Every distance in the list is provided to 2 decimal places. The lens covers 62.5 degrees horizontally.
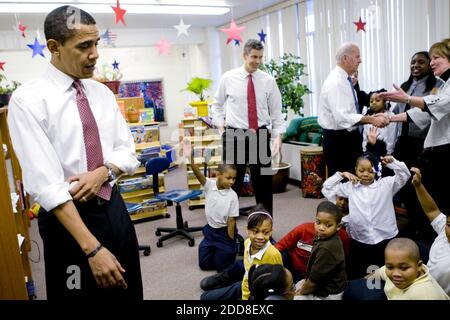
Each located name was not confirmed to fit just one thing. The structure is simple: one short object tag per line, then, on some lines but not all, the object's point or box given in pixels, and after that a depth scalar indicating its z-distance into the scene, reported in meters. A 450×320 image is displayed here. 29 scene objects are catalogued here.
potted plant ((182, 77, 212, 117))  4.54
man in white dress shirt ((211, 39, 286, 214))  3.03
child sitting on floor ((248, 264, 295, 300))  1.62
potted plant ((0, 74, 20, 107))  2.66
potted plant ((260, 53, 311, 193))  4.82
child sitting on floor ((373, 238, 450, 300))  1.50
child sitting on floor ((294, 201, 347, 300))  1.83
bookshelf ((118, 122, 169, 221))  3.99
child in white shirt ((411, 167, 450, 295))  1.77
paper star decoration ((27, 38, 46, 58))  3.98
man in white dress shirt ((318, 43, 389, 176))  2.78
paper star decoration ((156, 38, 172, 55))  5.11
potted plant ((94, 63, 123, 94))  3.66
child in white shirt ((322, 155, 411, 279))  2.46
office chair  3.35
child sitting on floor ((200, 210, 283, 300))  2.07
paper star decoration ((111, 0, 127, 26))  3.05
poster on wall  7.45
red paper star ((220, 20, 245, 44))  4.32
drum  4.42
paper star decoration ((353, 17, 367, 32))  4.07
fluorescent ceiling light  4.50
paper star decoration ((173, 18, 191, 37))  4.48
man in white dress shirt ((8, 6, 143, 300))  1.05
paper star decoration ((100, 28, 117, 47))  5.86
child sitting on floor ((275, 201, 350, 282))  2.42
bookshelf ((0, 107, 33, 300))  1.89
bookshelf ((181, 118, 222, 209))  4.36
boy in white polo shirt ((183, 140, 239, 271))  2.82
